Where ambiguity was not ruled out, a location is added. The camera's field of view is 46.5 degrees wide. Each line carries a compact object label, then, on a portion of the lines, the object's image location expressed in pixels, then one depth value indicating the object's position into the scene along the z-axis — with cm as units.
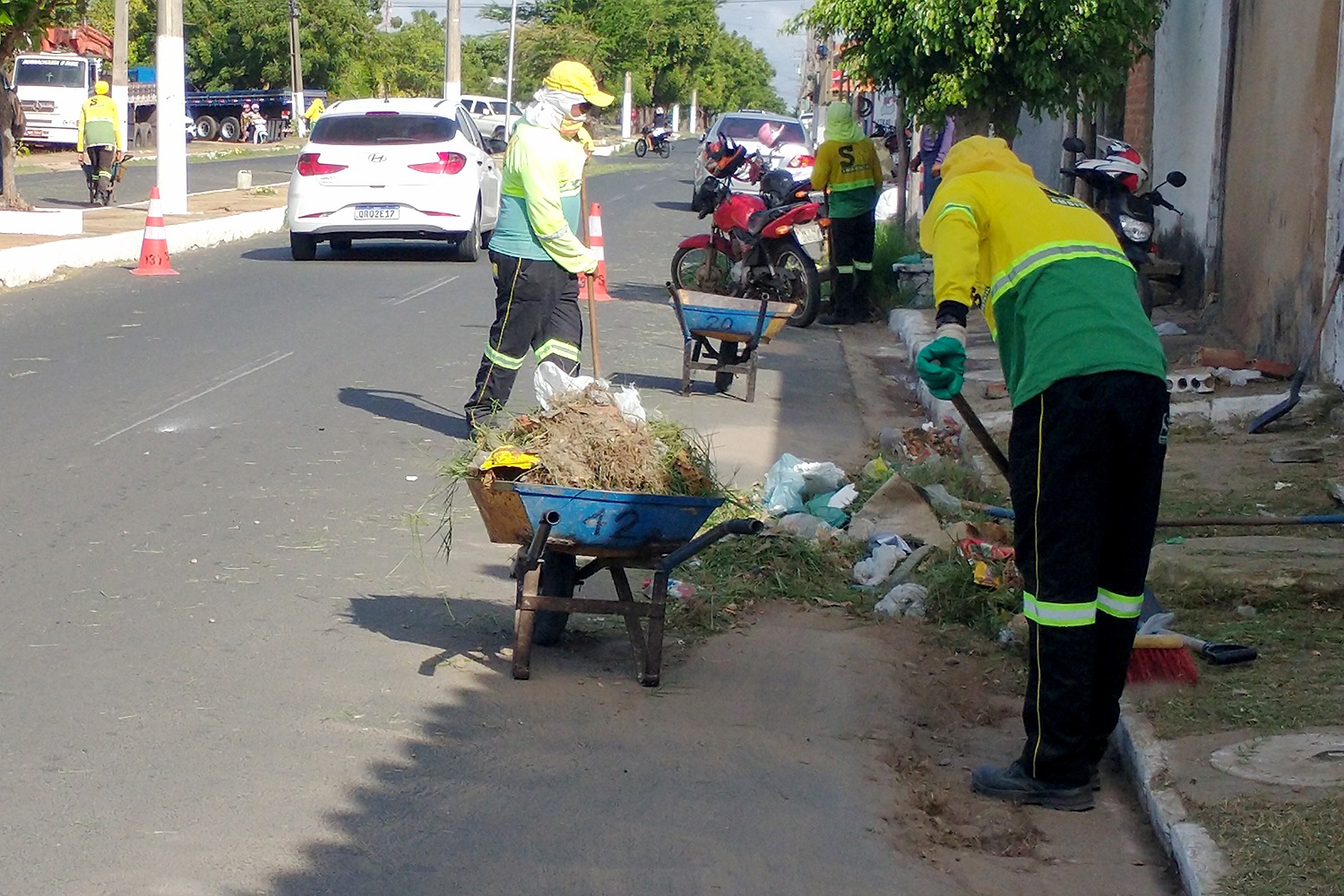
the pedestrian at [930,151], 1886
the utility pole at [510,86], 4172
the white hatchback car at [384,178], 1681
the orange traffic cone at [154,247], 1611
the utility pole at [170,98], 2194
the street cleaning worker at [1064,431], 424
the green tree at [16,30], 1884
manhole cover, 424
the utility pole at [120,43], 3628
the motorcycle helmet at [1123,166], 1162
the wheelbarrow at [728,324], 1016
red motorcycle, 1336
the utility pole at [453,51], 3712
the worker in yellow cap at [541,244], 766
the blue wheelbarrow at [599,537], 491
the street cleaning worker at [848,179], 1388
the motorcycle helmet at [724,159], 1516
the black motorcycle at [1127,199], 1145
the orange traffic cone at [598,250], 1339
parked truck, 4131
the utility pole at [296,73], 5581
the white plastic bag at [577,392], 559
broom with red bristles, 507
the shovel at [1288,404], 823
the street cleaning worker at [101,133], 2361
